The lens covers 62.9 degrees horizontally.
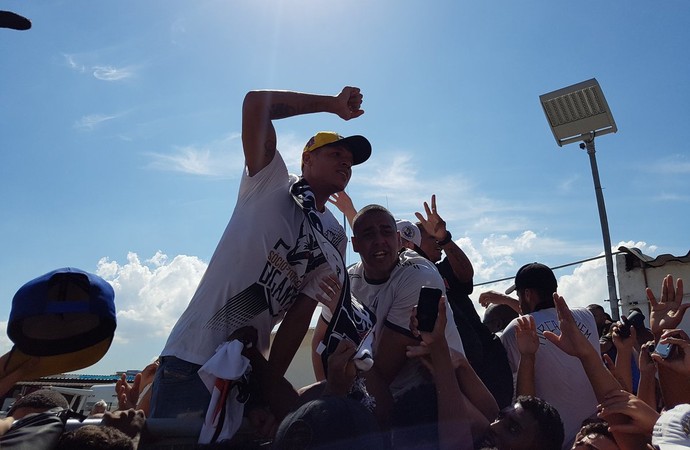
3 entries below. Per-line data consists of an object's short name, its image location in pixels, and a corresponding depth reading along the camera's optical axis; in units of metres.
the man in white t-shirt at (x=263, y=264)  2.33
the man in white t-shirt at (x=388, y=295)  2.53
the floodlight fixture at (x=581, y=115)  9.64
